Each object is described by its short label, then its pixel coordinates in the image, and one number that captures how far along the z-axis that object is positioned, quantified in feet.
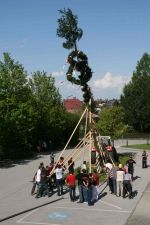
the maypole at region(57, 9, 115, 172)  67.17
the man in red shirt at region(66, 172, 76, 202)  51.45
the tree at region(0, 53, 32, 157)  97.05
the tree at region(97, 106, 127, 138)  110.12
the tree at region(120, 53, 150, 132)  191.02
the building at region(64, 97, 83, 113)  301.38
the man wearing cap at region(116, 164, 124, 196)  54.64
